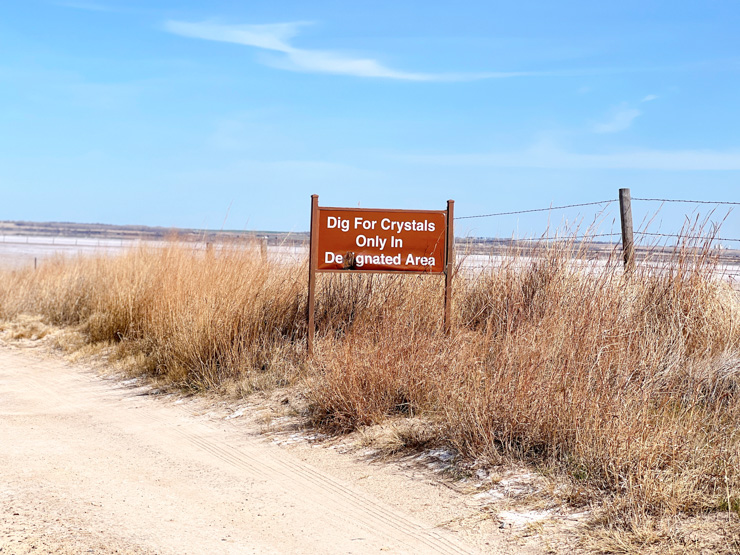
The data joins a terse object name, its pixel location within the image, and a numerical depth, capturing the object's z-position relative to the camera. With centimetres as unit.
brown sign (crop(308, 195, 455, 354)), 890
